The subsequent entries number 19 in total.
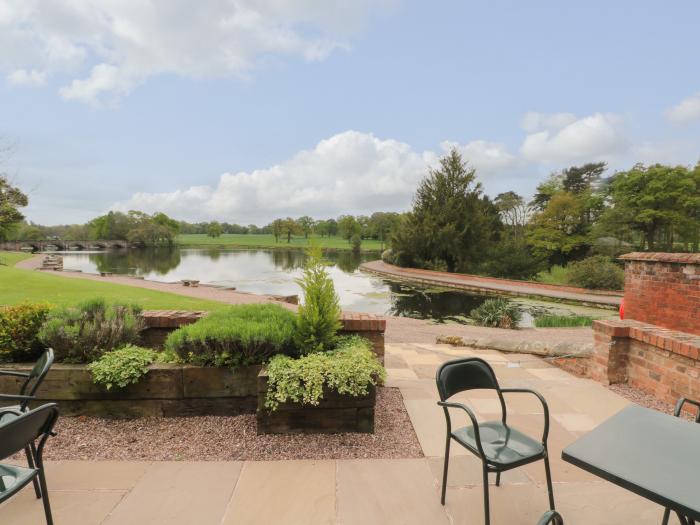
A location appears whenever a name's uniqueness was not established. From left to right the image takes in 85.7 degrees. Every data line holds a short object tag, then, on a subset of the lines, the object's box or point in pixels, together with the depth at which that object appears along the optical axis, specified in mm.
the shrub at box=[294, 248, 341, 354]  3660
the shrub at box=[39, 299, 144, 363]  3568
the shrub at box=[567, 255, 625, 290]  18250
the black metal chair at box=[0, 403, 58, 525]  1602
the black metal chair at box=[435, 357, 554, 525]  2035
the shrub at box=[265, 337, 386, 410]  3025
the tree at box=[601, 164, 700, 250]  22666
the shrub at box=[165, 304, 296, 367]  3418
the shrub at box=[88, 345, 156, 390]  3297
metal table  1417
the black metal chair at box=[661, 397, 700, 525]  1938
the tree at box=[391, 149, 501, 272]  26125
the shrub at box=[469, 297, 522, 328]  12141
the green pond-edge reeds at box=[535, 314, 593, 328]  11938
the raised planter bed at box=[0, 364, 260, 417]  3381
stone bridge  52278
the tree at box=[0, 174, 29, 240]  19938
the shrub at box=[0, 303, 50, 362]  3633
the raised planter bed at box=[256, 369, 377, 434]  3096
